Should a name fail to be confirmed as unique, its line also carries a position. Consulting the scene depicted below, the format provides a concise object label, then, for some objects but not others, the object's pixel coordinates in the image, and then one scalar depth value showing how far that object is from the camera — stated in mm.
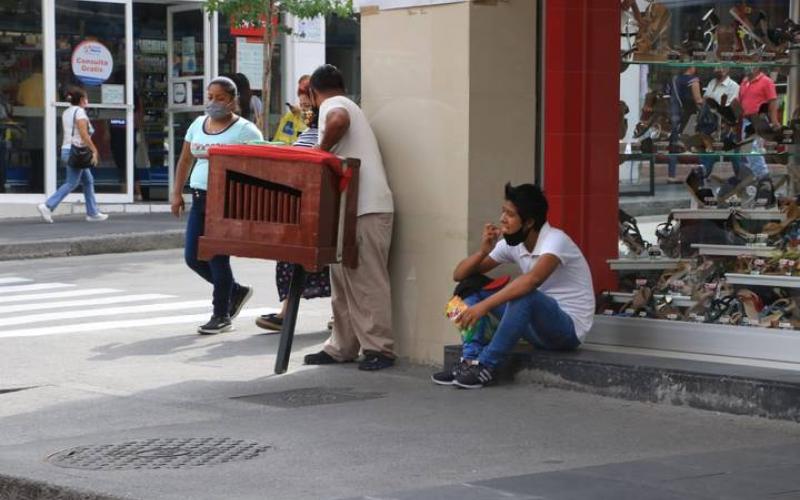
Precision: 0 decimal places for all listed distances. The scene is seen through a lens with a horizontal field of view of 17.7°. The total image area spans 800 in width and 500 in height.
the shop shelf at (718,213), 14636
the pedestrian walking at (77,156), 32863
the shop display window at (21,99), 35188
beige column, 15165
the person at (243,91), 20078
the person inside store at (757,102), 14984
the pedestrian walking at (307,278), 16974
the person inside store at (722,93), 15062
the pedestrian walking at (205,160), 18589
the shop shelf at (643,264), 15101
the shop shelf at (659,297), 14674
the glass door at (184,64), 38469
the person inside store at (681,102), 15204
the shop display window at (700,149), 14726
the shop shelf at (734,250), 14416
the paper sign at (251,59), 39399
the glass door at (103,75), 35963
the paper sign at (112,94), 36712
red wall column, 15152
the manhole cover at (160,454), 11245
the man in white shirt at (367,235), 15553
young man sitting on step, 13835
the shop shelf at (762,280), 13951
